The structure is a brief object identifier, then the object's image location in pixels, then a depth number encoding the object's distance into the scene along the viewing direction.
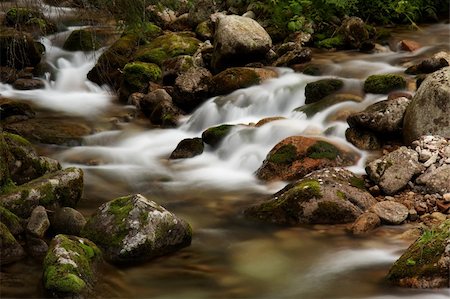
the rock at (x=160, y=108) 11.38
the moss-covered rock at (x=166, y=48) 13.96
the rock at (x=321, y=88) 10.49
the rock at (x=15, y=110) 10.98
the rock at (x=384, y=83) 9.91
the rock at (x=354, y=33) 13.53
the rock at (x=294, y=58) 12.65
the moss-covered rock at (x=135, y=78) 12.83
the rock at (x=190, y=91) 11.80
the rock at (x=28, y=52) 13.53
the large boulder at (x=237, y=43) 12.76
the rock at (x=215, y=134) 9.66
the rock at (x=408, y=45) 12.86
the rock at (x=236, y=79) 11.91
